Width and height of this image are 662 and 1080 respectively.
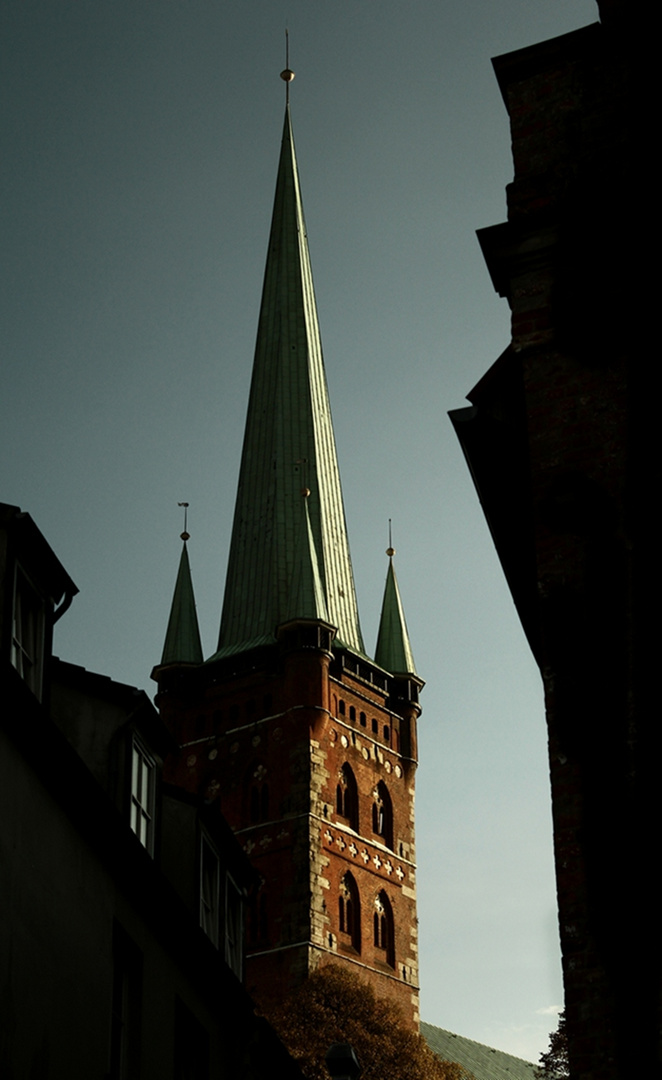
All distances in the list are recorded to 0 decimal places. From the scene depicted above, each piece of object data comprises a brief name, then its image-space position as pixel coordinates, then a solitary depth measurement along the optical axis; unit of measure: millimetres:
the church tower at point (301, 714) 71625
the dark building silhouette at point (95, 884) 14227
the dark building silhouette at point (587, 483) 10969
